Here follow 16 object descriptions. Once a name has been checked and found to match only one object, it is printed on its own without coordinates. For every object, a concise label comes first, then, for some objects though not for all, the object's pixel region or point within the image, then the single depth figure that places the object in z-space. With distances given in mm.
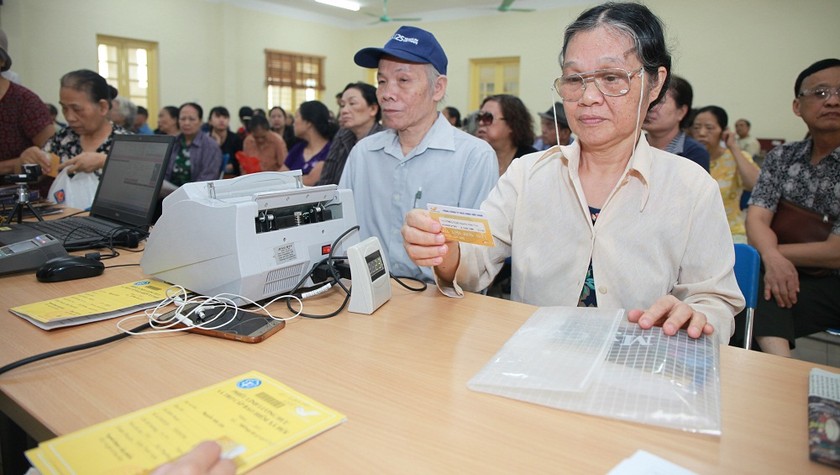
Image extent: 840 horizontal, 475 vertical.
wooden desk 645
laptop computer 1705
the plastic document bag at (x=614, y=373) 728
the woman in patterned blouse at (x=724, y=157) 3568
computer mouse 1306
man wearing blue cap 1979
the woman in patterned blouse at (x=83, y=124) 2488
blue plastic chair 1506
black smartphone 985
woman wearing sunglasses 3410
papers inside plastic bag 799
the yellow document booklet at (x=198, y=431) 611
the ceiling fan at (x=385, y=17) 9057
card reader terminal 1347
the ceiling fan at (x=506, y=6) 8109
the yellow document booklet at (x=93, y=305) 1031
